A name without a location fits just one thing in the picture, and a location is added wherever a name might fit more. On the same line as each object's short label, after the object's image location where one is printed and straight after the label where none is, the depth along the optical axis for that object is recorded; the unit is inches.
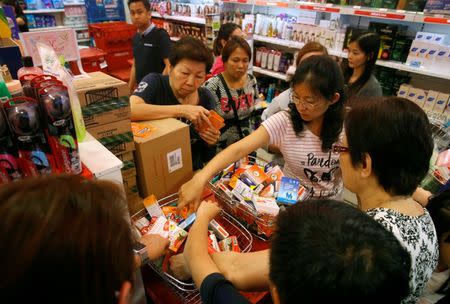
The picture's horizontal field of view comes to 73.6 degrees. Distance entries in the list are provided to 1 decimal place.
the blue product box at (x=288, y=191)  51.6
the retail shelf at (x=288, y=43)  152.5
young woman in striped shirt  60.2
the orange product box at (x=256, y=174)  56.2
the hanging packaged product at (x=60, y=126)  38.7
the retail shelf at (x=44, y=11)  231.8
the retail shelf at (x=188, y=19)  207.5
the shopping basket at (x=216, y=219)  43.5
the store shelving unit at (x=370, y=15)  119.1
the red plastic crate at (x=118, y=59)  213.2
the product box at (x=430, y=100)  132.5
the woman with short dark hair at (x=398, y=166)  35.9
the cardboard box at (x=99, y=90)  51.3
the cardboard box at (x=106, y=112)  52.6
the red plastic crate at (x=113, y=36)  206.1
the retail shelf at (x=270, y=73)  186.7
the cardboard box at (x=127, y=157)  56.7
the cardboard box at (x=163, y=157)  59.6
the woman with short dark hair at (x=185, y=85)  76.3
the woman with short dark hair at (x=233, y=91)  104.5
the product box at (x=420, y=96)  135.9
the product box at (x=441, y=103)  130.0
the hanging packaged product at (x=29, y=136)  37.0
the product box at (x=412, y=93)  137.6
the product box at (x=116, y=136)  54.9
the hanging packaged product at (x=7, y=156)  37.4
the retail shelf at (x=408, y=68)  122.7
